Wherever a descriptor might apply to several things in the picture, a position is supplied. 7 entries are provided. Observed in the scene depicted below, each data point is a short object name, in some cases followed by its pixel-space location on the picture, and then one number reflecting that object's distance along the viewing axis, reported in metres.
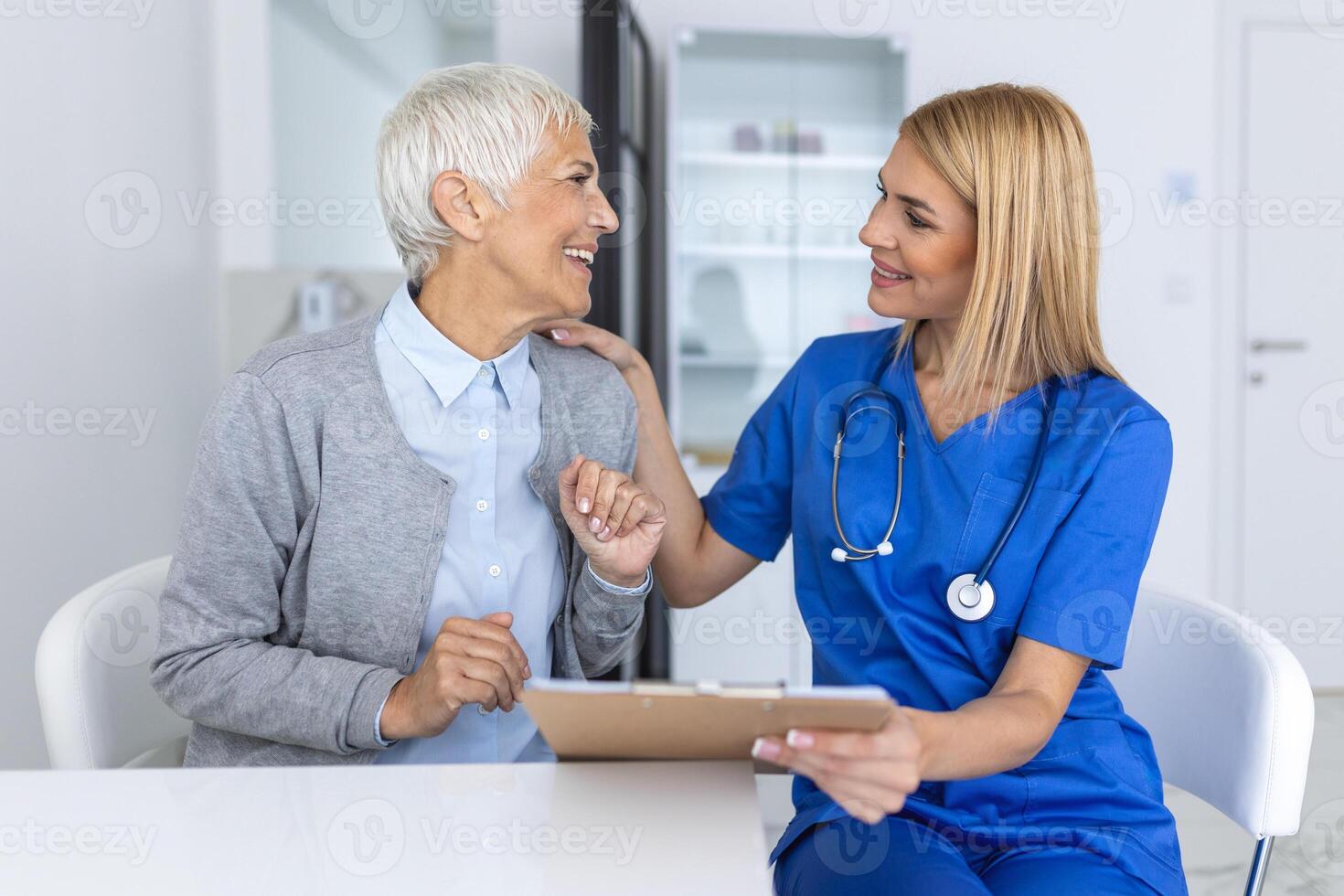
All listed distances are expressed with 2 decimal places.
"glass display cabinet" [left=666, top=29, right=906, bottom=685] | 3.37
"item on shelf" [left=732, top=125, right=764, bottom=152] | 3.37
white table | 0.68
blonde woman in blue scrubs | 1.05
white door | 3.73
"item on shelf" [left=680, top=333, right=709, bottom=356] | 3.40
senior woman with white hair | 1.10
